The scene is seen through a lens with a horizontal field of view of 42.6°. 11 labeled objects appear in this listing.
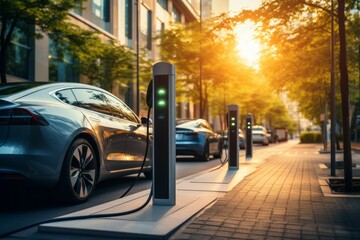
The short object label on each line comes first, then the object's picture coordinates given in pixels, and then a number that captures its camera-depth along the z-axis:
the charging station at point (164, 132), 5.32
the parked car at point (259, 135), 39.56
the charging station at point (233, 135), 11.52
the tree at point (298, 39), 7.96
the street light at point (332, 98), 10.04
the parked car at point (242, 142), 28.36
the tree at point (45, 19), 13.09
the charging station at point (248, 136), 16.95
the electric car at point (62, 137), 4.93
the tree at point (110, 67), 23.78
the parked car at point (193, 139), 14.66
